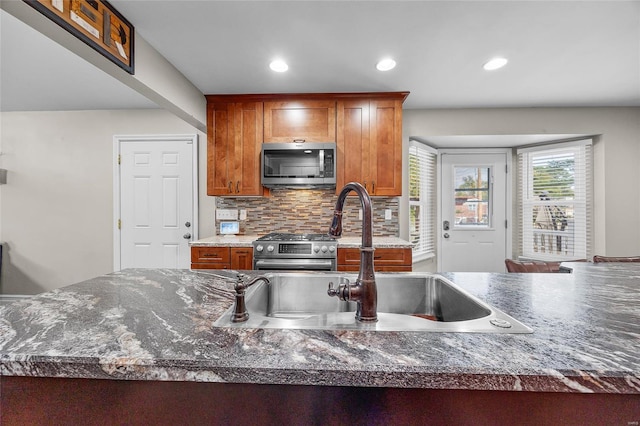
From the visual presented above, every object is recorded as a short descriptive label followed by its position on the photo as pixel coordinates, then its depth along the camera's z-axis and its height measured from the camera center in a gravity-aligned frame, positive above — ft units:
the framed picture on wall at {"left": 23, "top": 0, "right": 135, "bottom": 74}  4.60 +3.56
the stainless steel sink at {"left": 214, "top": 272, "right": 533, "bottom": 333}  3.65 -1.15
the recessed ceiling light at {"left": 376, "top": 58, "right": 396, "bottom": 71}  7.68 +4.30
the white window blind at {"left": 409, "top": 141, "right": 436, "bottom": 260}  11.70 +0.78
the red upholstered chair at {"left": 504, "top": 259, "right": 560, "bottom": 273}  6.32 -1.16
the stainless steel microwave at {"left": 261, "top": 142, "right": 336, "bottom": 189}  9.46 +1.80
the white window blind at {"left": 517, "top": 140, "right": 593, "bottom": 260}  11.32 +0.68
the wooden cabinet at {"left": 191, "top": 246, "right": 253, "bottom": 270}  8.94 -1.35
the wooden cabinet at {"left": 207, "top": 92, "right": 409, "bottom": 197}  9.80 +2.98
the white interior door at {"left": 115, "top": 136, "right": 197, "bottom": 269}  11.36 +0.60
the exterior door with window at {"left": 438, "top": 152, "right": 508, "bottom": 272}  12.55 +0.20
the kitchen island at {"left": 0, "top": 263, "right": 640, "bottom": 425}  1.85 -1.05
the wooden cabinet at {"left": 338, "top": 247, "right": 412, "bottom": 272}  8.75 -1.36
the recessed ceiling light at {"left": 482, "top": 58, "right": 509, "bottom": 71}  7.61 +4.29
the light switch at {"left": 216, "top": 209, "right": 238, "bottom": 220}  11.14 +0.07
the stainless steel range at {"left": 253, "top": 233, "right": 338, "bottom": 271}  8.57 -1.19
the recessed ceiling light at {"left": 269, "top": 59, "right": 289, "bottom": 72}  7.76 +4.30
